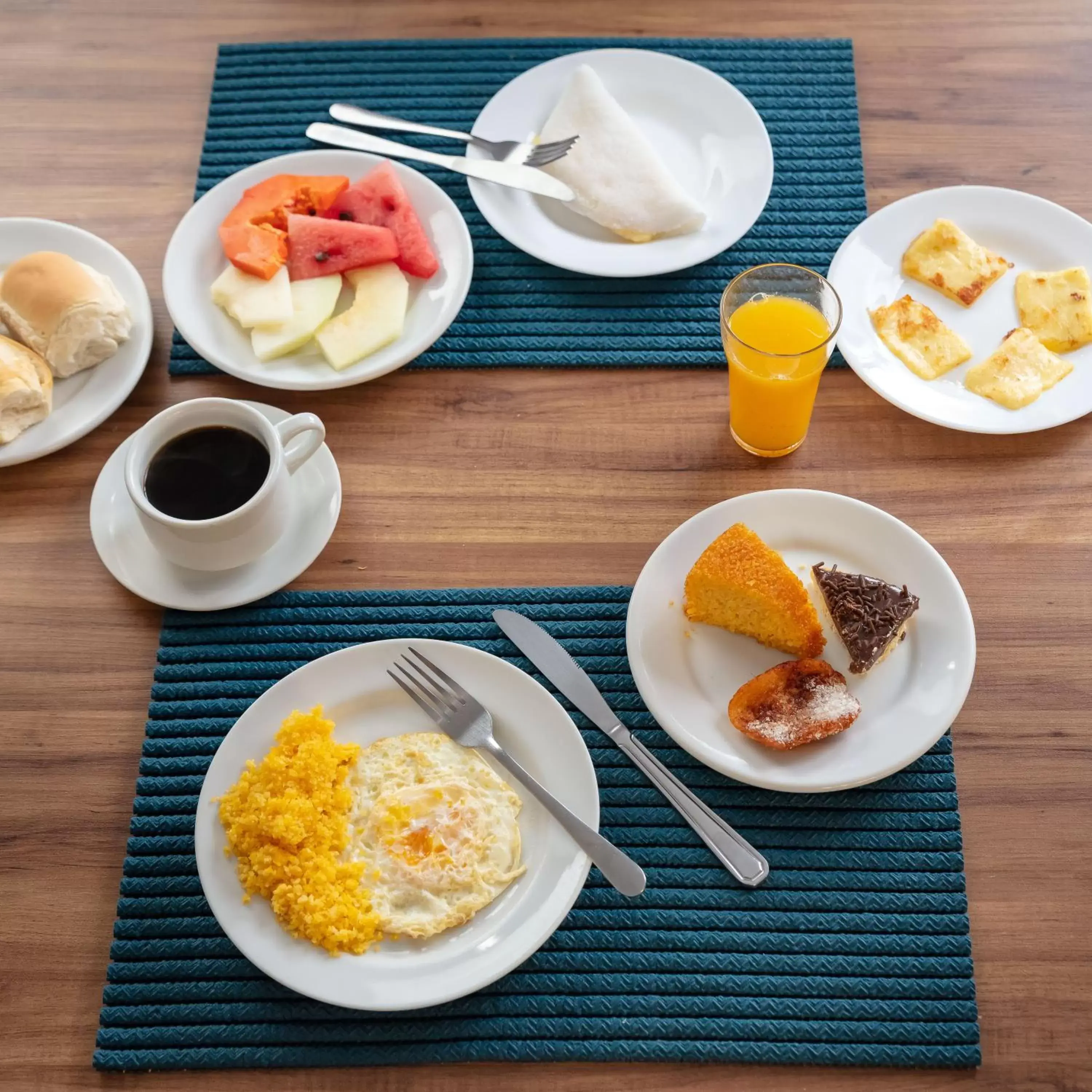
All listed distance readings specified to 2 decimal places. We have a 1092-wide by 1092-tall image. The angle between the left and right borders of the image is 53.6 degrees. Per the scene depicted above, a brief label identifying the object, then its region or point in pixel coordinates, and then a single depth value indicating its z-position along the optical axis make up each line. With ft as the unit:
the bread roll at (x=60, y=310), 4.98
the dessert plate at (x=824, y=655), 4.05
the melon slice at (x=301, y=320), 5.04
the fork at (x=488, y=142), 5.59
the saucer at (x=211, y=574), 4.57
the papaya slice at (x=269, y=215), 5.16
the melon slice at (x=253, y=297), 5.06
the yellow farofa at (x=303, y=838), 3.72
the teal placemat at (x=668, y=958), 3.77
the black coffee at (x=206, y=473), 4.34
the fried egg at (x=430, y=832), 3.79
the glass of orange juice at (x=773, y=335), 4.58
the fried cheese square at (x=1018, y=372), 4.83
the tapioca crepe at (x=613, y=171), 5.34
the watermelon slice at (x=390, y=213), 5.23
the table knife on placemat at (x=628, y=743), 4.02
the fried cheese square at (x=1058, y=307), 4.94
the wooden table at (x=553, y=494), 3.92
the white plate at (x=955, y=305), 4.82
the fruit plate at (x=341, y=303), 5.02
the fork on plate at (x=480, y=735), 3.85
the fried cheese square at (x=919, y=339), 4.94
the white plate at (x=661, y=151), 5.35
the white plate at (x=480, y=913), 3.67
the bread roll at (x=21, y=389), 4.82
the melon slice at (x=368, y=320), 5.03
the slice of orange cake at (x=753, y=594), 4.18
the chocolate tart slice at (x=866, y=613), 4.13
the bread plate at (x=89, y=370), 4.96
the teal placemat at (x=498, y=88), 5.28
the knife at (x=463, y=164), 5.49
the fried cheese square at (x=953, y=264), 5.12
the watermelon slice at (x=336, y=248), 5.16
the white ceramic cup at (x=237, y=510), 4.25
